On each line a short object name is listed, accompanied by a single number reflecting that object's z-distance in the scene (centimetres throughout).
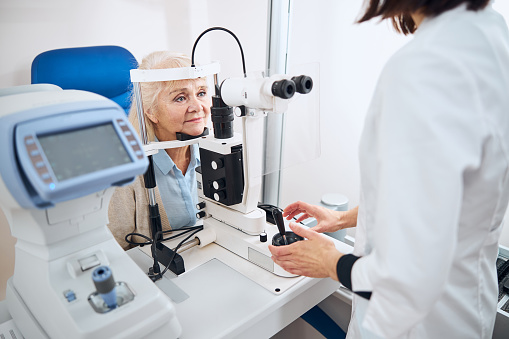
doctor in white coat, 51
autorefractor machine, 56
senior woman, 132
